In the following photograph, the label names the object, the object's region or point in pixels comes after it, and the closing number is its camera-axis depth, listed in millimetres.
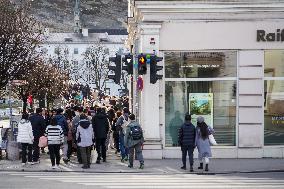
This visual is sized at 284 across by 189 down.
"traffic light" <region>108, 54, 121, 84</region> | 20062
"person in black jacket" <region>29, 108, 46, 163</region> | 20391
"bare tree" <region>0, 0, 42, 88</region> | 29314
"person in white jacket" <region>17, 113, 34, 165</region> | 20000
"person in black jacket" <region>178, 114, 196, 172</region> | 18844
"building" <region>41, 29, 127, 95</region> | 107875
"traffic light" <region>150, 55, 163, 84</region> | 20455
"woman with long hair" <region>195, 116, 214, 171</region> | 18875
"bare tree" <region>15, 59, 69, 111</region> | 36594
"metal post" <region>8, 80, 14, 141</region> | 22636
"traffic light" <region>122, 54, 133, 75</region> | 20391
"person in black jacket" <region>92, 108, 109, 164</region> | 20625
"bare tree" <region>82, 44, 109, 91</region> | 101188
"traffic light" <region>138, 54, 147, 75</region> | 20547
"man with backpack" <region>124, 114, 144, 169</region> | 19016
